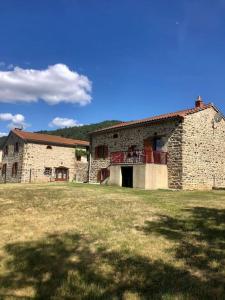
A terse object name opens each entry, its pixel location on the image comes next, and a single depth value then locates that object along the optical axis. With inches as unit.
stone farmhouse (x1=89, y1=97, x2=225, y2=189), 607.6
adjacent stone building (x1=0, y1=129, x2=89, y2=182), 957.8
